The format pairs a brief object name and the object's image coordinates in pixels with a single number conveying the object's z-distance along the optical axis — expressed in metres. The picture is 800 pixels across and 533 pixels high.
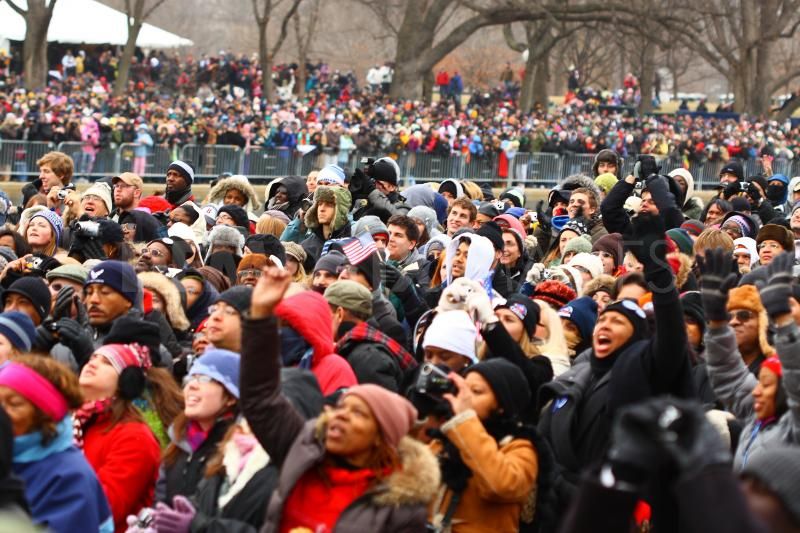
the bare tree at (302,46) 48.03
